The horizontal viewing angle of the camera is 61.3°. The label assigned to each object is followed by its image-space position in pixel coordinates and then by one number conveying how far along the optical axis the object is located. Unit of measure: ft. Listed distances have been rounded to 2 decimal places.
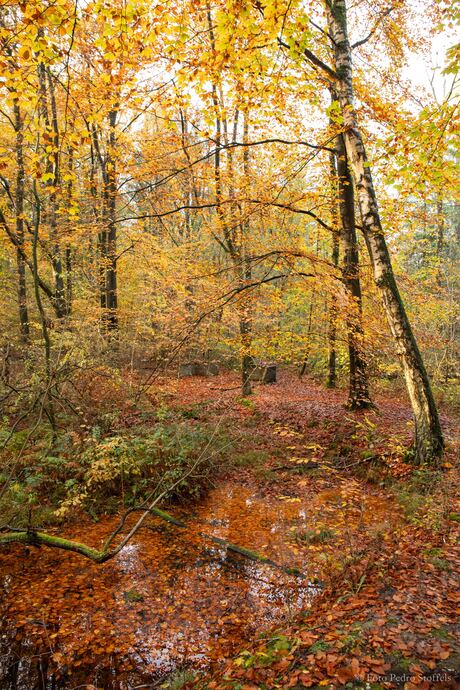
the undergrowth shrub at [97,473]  23.36
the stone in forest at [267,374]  58.59
